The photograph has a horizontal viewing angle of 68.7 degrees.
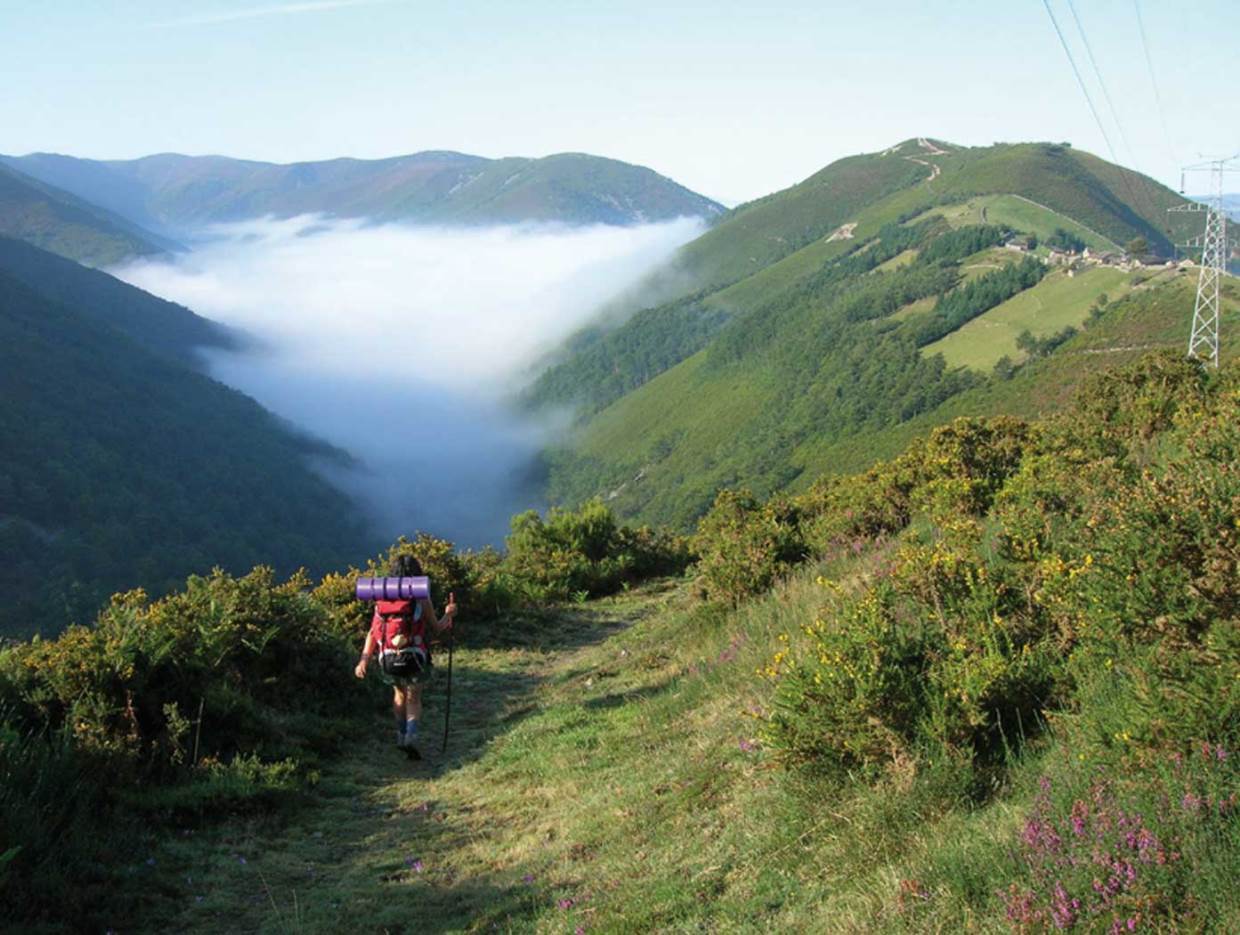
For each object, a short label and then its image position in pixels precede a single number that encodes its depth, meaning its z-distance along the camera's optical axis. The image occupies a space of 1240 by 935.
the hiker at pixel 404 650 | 7.88
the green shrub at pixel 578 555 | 16.44
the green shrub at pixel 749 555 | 10.45
